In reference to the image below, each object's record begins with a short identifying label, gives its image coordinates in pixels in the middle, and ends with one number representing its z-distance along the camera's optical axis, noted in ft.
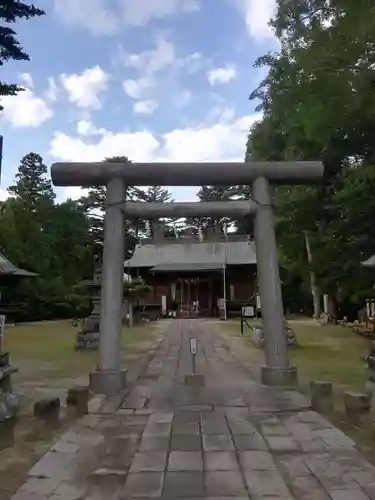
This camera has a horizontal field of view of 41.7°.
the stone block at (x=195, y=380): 26.58
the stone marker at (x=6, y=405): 15.62
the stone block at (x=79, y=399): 20.38
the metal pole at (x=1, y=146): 15.55
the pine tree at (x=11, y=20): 28.49
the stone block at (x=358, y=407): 18.62
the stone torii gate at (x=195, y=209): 26.84
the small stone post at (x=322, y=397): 20.53
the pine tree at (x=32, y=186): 124.67
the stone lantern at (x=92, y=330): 48.08
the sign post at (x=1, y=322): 23.66
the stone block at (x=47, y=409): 18.51
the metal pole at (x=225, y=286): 101.94
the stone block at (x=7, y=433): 15.47
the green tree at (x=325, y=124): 27.43
